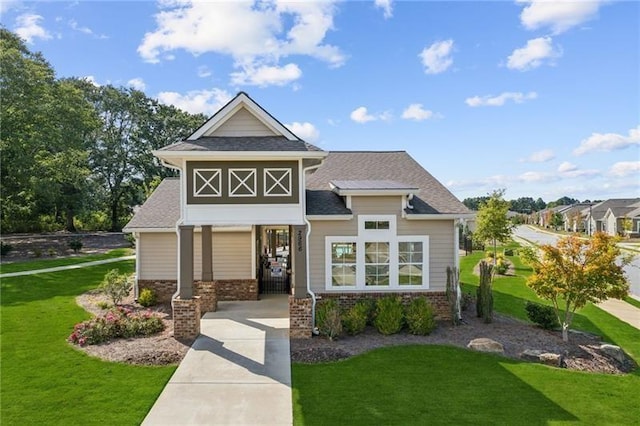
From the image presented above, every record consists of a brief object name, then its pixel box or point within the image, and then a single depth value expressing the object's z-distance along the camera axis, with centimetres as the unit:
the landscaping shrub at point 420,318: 1134
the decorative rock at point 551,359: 955
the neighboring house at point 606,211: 5910
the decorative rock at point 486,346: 1025
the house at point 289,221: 1116
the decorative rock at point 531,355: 978
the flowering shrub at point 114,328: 1061
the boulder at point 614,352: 990
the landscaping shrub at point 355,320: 1126
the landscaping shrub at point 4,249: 2597
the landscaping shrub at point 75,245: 2888
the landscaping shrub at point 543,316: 1219
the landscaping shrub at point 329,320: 1089
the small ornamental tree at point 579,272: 1062
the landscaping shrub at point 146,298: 1449
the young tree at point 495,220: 2427
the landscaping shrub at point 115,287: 1441
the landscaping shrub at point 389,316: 1137
